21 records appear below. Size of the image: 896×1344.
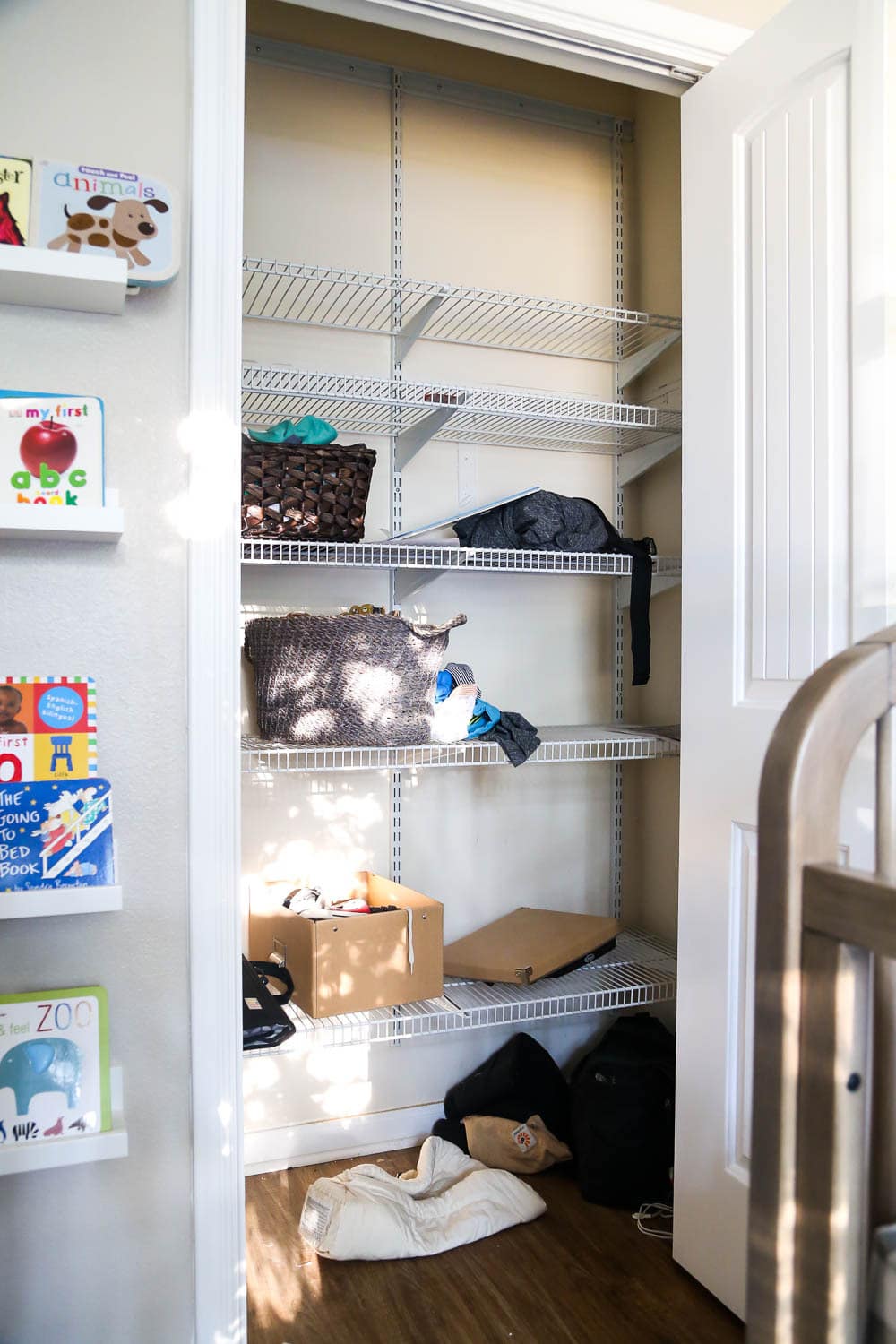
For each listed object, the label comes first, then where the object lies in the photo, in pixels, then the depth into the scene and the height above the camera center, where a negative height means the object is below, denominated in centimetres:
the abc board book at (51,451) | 121 +28
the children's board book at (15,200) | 120 +58
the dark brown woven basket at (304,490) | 185 +36
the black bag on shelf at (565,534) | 210 +31
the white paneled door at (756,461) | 144 +35
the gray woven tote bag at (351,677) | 187 +0
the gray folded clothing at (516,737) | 201 -12
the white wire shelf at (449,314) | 205 +84
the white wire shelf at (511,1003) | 192 -67
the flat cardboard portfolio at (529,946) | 210 -59
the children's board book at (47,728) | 120 -6
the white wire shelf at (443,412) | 197 +58
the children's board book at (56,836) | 116 -18
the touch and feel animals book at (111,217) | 122 +58
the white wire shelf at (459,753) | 188 -15
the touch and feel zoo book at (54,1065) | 120 -47
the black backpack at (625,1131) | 202 -92
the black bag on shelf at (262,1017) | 173 -59
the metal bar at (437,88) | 215 +137
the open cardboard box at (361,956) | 187 -53
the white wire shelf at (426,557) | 190 +25
